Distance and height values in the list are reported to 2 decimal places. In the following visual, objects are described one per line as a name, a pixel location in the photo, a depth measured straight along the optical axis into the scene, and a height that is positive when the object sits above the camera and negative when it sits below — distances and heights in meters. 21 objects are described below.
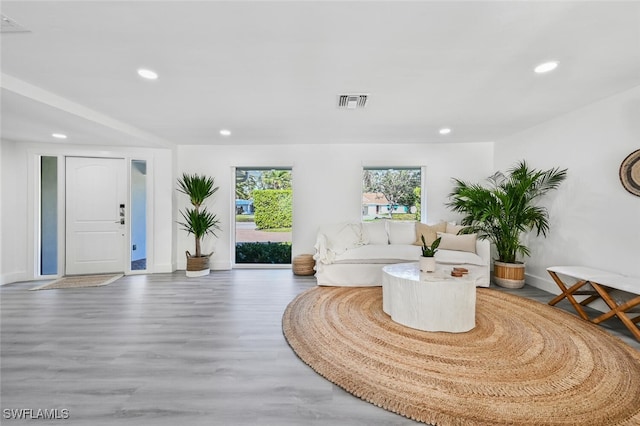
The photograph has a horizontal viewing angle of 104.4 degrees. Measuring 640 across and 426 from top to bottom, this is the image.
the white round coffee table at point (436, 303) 2.31 -0.87
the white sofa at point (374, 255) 3.61 -0.68
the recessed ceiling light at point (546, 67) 2.02 +1.21
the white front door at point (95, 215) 4.19 -0.14
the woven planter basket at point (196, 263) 4.21 -0.93
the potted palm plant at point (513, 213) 3.44 -0.03
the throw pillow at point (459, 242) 3.76 -0.49
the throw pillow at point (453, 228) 4.10 -0.29
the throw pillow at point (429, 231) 4.13 -0.35
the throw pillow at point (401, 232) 4.29 -0.38
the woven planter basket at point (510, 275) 3.57 -0.93
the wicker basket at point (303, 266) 4.25 -0.97
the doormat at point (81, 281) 3.66 -1.16
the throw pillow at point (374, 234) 4.28 -0.41
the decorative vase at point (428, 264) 2.62 -0.57
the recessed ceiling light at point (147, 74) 2.10 +1.16
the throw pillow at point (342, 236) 4.02 -0.44
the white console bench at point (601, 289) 2.16 -0.77
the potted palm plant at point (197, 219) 4.23 -0.20
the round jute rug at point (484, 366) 1.42 -1.13
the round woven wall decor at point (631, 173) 2.50 +0.41
